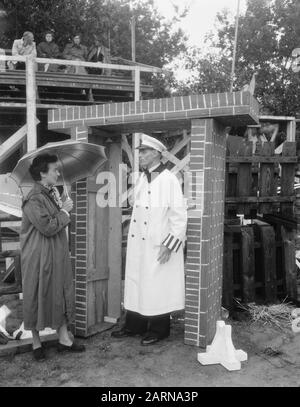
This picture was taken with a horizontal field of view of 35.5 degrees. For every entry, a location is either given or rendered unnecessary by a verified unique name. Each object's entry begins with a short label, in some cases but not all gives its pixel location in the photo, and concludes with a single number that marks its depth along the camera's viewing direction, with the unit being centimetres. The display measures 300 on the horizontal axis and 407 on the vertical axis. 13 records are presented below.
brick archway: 446
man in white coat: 458
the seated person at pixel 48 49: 1267
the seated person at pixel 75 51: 1235
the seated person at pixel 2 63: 1076
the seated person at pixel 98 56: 1251
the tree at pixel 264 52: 2420
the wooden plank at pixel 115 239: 539
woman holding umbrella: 420
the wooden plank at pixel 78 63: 871
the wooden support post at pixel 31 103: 889
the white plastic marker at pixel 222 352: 420
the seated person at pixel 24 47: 1117
